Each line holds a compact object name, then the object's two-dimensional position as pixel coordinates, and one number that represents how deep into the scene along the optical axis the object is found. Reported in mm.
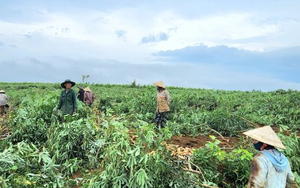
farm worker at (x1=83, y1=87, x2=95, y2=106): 10492
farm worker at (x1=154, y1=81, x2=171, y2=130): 8867
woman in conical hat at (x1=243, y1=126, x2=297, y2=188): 3268
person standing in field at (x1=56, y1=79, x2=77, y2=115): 7516
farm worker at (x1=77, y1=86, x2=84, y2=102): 10469
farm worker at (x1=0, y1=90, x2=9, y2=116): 11344
